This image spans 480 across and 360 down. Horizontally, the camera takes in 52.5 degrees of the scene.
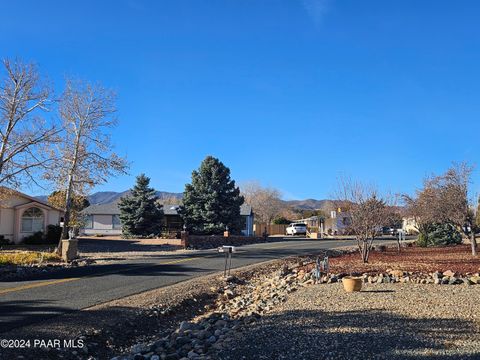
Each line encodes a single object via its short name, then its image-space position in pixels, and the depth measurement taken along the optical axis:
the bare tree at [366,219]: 20.78
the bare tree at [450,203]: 23.37
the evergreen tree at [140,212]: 45.91
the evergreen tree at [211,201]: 44.59
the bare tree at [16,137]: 22.55
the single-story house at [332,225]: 65.64
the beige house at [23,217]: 35.26
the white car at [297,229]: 69.04
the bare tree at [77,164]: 25.48
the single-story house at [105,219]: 57.59
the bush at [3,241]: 33.58
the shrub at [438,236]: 32.91
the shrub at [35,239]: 36.09
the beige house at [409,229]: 69.01
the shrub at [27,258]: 19.69
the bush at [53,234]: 37.19
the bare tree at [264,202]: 107.62
